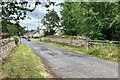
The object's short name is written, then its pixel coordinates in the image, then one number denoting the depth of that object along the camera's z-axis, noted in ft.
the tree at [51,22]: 91.42
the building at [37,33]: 148.19
